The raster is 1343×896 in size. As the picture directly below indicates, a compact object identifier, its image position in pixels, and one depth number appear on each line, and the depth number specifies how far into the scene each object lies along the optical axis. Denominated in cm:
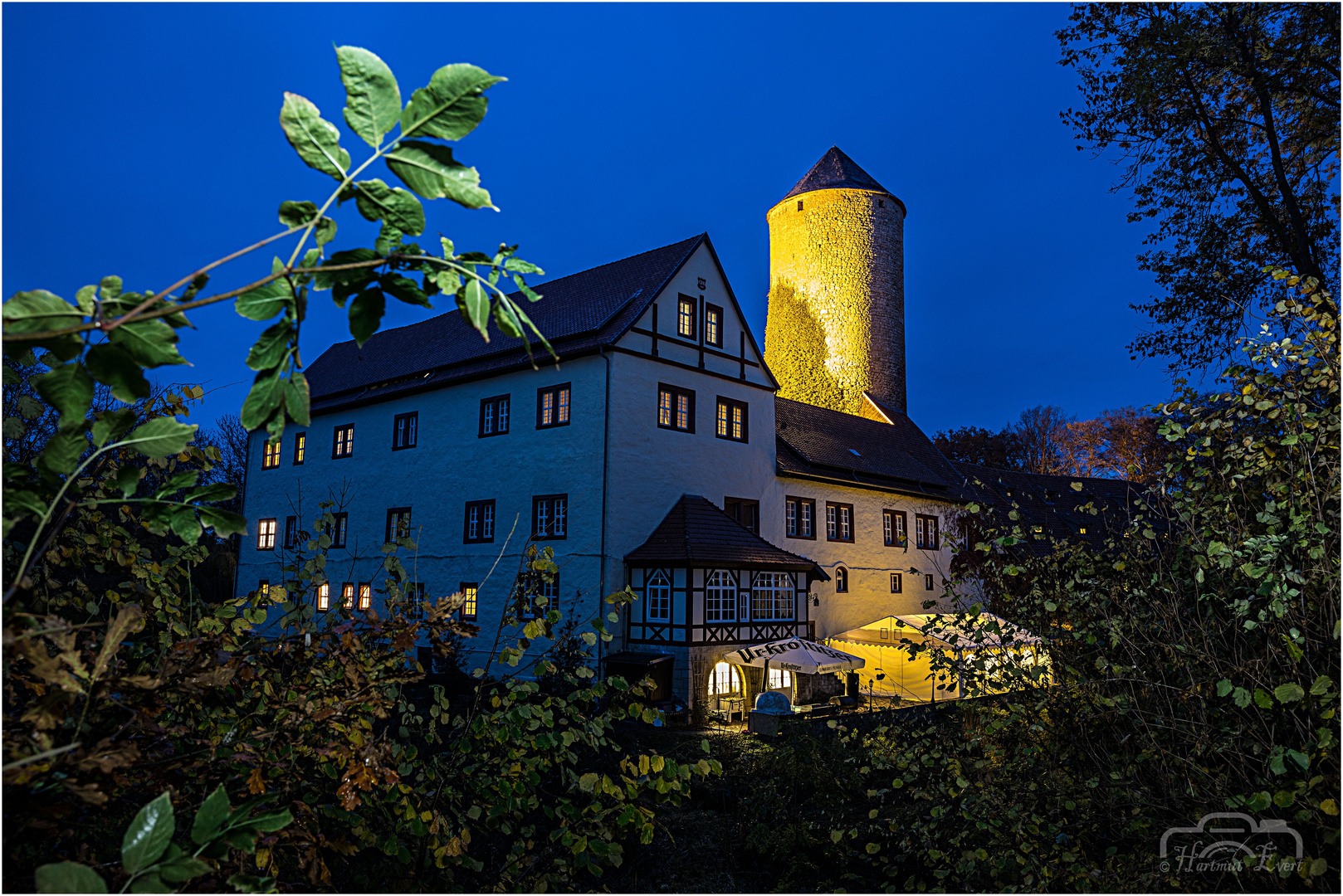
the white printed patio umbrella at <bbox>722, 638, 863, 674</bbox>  2011
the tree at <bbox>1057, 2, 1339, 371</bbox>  1101
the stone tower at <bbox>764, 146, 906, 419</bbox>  3919
